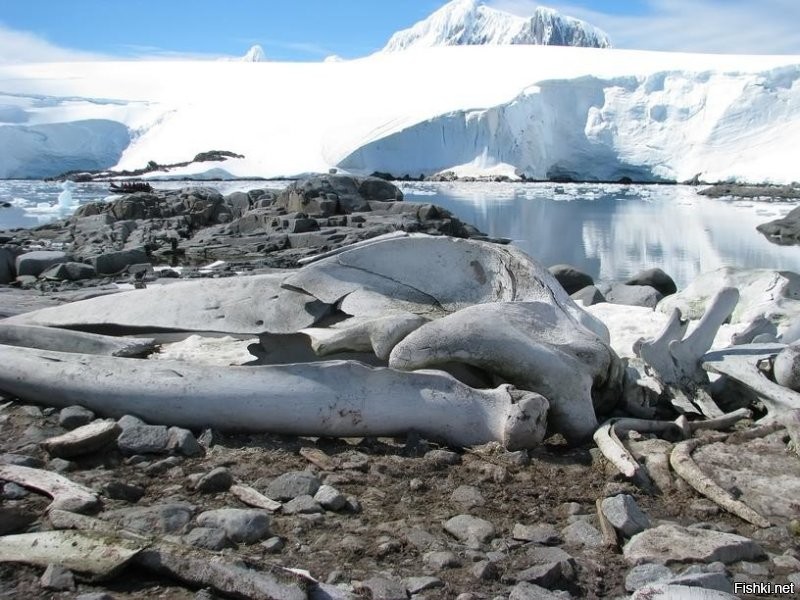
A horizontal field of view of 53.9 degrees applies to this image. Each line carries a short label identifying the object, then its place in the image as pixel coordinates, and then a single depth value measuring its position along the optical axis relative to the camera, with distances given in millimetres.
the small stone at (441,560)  1846
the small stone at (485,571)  1794
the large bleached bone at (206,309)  3375
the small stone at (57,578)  1598
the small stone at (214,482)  2207
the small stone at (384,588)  1670
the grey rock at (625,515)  2080
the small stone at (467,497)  2242
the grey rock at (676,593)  1617
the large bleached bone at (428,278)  3396
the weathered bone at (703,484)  2219
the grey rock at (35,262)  8312
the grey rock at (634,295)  6484
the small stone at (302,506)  2109
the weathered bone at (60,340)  3133
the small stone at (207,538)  1863
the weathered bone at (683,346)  3367
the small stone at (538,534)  2023
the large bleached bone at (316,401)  2623
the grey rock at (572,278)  7605
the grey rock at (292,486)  2205
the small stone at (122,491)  2113
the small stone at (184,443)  2459
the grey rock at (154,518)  1933
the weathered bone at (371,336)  3000
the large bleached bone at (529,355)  2805
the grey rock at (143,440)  2455
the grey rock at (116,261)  8841
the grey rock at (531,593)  1686
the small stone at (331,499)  2148
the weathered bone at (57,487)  1978
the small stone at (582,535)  2023
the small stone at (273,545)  1876
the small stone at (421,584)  1717
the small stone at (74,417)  2617
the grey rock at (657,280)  8266
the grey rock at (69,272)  7980
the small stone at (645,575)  1797
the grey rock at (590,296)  5855
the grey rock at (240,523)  1923
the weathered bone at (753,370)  3004
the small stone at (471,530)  2002
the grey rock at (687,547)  1913
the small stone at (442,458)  2496
